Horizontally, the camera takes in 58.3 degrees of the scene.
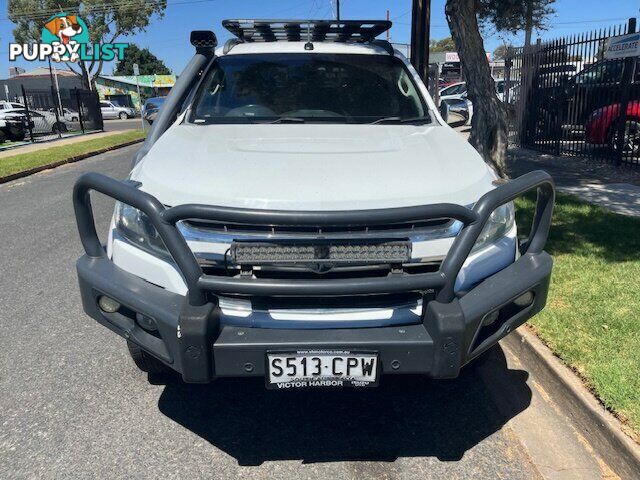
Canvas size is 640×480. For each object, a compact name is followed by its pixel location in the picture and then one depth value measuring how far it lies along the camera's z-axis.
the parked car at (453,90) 25.56
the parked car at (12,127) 20.56
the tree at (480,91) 8.25
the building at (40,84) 27.05
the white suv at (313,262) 2.28
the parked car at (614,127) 9.76
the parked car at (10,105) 25.48
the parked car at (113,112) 48.28
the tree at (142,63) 90.81
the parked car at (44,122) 23.59
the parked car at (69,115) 26.92
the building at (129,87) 66.88
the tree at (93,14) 47.53
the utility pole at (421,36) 9.56
